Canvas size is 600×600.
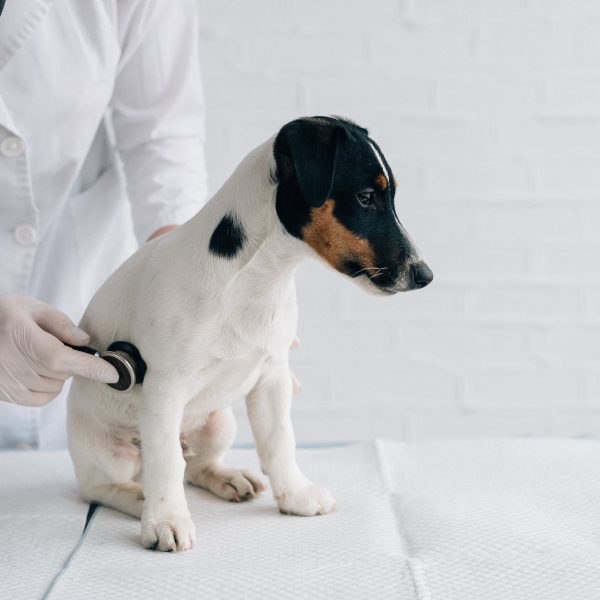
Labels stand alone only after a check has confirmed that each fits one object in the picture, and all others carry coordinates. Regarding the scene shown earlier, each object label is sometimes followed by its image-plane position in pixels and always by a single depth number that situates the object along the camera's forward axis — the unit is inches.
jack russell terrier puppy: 37.1
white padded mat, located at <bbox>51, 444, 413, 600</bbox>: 33.7
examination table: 34.0
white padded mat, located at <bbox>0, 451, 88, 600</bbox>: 35.9
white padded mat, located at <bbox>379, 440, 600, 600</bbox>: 34.1
